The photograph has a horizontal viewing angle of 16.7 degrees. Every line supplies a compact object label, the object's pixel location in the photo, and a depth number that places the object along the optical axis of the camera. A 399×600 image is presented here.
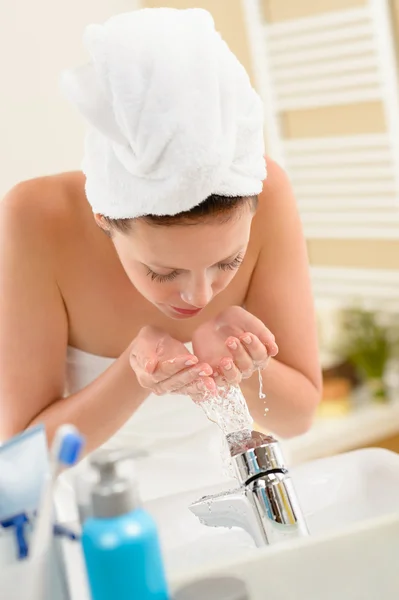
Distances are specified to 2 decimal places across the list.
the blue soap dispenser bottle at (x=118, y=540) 1.16
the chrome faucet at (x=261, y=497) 1.34
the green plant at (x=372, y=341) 3.52
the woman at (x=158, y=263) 1.30
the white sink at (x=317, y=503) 1.48
